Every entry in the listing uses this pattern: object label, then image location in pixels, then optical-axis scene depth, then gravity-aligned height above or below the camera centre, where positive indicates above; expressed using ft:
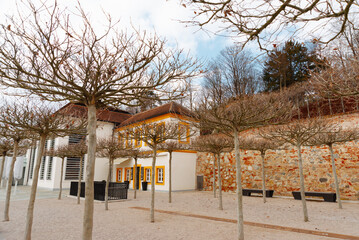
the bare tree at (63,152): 46.36 +3.74
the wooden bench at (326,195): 40.19 -3.98
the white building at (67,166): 69.00 +1.29
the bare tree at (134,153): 50.94 +3.83
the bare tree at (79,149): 44.19 +3.97
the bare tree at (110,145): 38.29 +4.10
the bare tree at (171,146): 45.68 +4.84
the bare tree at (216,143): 37.09 +4.47
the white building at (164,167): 62.95 +1.05
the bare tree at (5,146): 33.35 +3.39
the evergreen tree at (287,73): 79.82 +33.83
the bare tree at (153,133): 29.45 +4.77
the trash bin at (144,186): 66.80 -4.22
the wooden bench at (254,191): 48.95 -4.21
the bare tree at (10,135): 22.17 +4.10
